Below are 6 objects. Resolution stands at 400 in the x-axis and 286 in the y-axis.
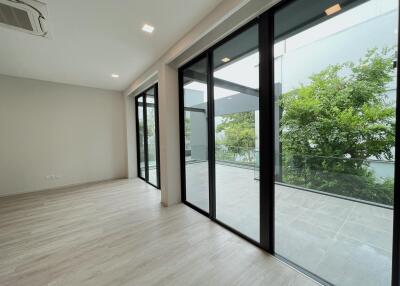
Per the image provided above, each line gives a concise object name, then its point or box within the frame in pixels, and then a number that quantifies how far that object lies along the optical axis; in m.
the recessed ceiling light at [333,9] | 1.61
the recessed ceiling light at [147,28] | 2.39
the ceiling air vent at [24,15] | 1.89
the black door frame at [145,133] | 4.43
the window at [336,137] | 1.38
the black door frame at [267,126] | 1.93
